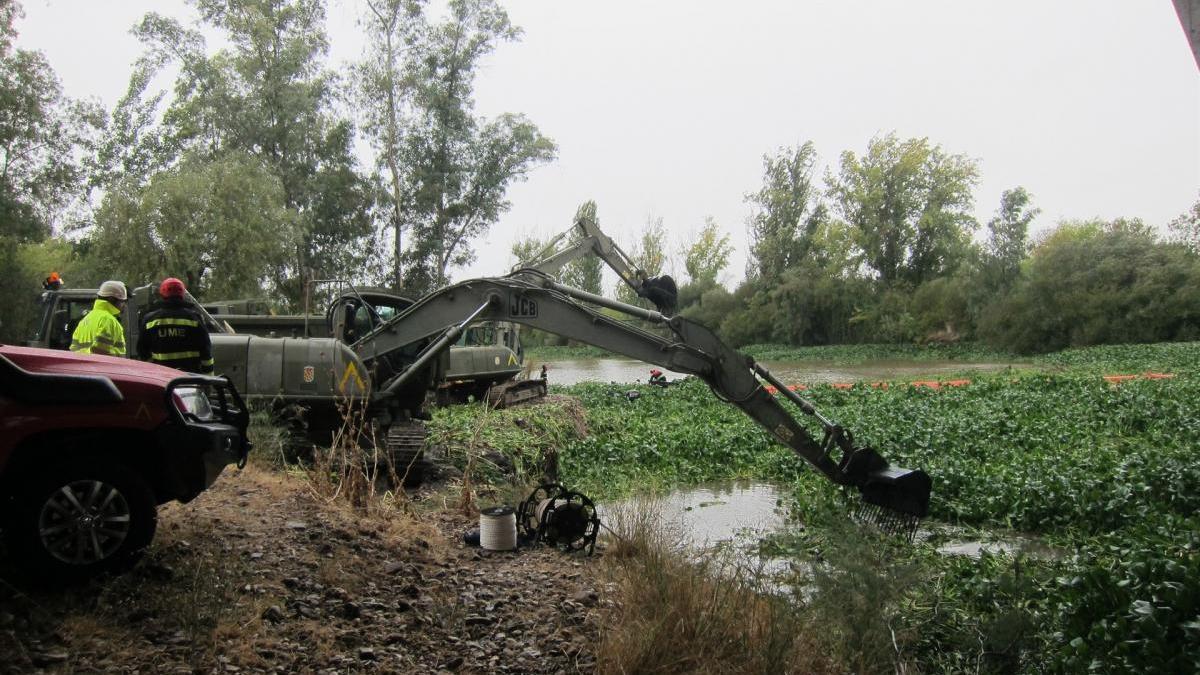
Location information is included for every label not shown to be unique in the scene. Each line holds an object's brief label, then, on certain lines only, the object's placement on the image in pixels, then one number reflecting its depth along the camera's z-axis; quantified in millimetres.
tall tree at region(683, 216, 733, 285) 62406
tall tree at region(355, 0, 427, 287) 36594
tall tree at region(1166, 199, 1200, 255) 40438
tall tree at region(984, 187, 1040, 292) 45719
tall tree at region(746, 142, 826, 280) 55125
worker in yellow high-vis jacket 7805
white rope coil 7270
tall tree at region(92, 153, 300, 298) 27812
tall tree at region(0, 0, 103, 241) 28359
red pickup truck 4551
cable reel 7566
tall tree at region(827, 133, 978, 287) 51094
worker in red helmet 7770
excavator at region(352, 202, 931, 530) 8641
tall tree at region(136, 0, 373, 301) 34156
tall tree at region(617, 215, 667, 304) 58031
